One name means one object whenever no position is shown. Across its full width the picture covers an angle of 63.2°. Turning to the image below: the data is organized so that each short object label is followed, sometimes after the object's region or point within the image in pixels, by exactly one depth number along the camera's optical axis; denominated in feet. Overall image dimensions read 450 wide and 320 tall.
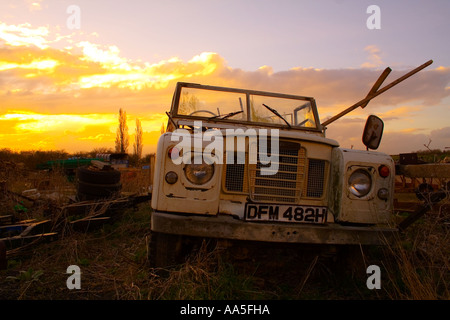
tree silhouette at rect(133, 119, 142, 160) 109.91
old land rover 9.40
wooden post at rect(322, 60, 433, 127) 14.33
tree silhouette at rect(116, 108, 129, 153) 108.37
